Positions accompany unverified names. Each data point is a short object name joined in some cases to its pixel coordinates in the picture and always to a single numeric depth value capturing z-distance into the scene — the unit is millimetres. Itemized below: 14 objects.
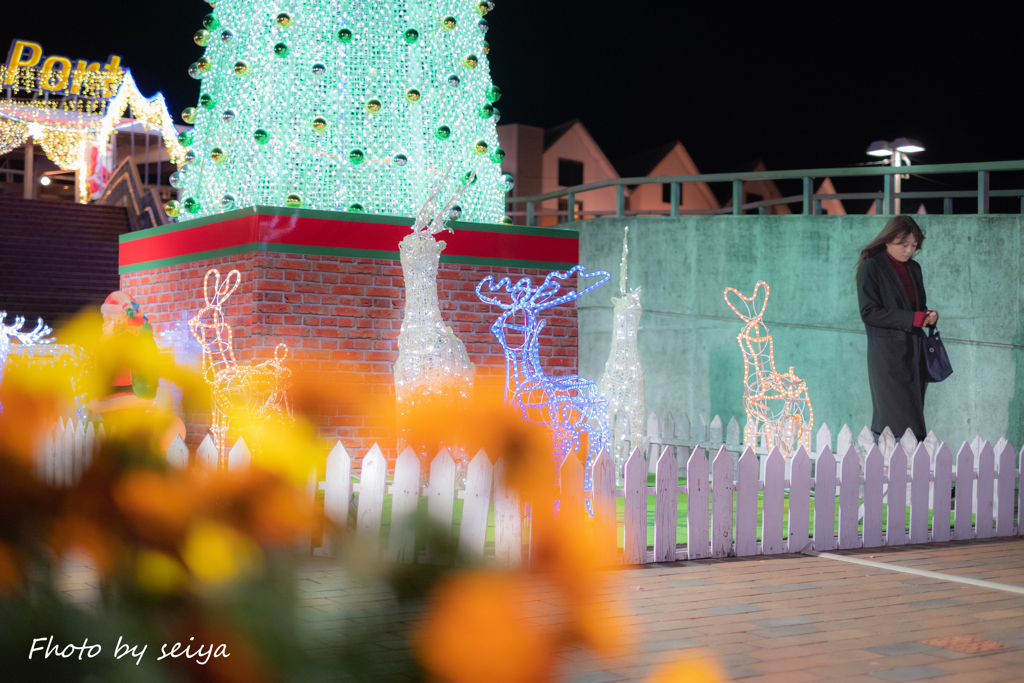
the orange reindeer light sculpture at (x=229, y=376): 8156
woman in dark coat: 11039
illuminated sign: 31328
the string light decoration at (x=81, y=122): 30938
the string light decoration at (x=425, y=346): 7574
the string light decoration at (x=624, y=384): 9562
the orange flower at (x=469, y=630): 1263
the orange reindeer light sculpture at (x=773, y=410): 10195
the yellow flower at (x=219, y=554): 1250
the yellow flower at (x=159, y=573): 1267
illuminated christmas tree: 9234
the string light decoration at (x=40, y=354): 11977
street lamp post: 15781
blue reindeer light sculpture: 7828
